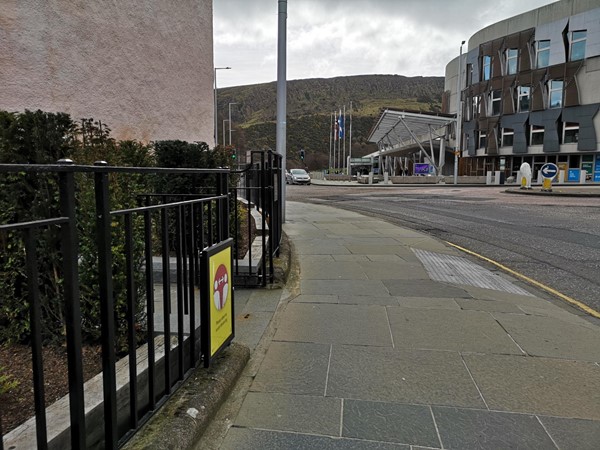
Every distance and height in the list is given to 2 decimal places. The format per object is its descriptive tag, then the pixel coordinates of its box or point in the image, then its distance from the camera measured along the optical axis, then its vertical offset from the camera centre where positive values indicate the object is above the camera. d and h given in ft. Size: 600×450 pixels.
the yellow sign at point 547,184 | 88.06 -1.13
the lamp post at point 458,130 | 143.95 +15.97
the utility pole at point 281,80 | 33.78 +7.63
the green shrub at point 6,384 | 7.09 -3.26
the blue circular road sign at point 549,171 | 89.40 +1.40
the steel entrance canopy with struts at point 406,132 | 161.07 +19.98
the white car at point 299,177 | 148.05 +0.46
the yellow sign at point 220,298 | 9.36 -2.58
